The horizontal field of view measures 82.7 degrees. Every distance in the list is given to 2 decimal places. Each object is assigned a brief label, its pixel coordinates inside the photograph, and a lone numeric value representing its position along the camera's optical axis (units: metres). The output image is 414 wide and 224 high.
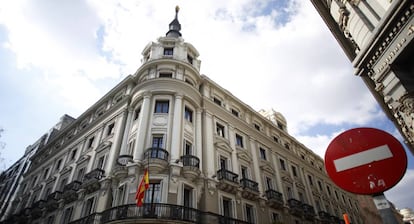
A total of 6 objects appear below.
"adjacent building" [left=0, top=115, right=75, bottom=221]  27.37
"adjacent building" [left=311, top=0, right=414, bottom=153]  4.62
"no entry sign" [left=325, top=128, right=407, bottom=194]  2.38
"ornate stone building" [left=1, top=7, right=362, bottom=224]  13.45
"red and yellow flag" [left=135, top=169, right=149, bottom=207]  11.05
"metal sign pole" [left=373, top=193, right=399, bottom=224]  2.08
